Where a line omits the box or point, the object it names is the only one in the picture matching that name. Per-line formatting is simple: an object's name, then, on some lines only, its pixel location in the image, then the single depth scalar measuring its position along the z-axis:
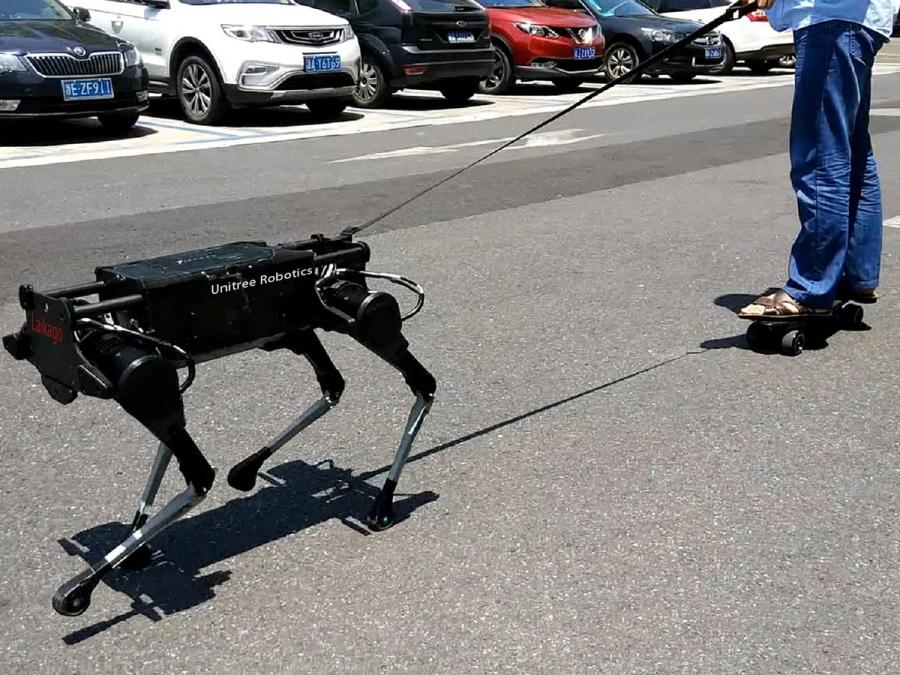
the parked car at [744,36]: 21.42
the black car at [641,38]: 18.89
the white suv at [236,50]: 12.47
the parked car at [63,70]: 10.77
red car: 16.91
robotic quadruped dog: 2.56
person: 4.52
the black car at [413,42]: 14.53
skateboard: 4.73
